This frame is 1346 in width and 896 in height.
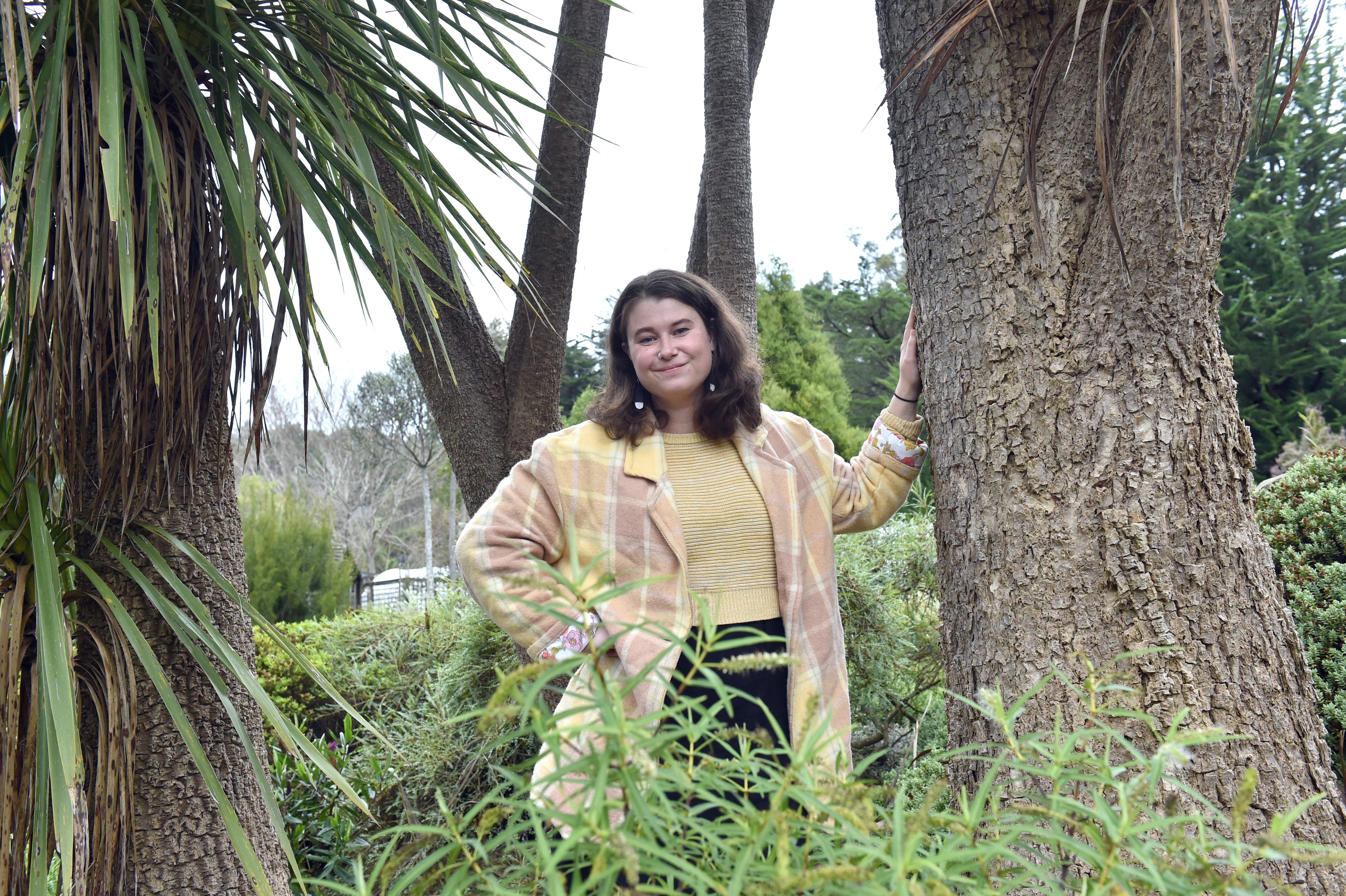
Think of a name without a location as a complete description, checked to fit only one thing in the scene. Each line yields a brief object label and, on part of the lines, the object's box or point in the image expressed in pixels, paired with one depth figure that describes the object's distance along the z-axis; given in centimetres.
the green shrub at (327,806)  356
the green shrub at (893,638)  364
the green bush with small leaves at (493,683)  347
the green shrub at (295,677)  511
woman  197
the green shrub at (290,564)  891
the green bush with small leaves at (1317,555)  257
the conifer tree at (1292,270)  1315
